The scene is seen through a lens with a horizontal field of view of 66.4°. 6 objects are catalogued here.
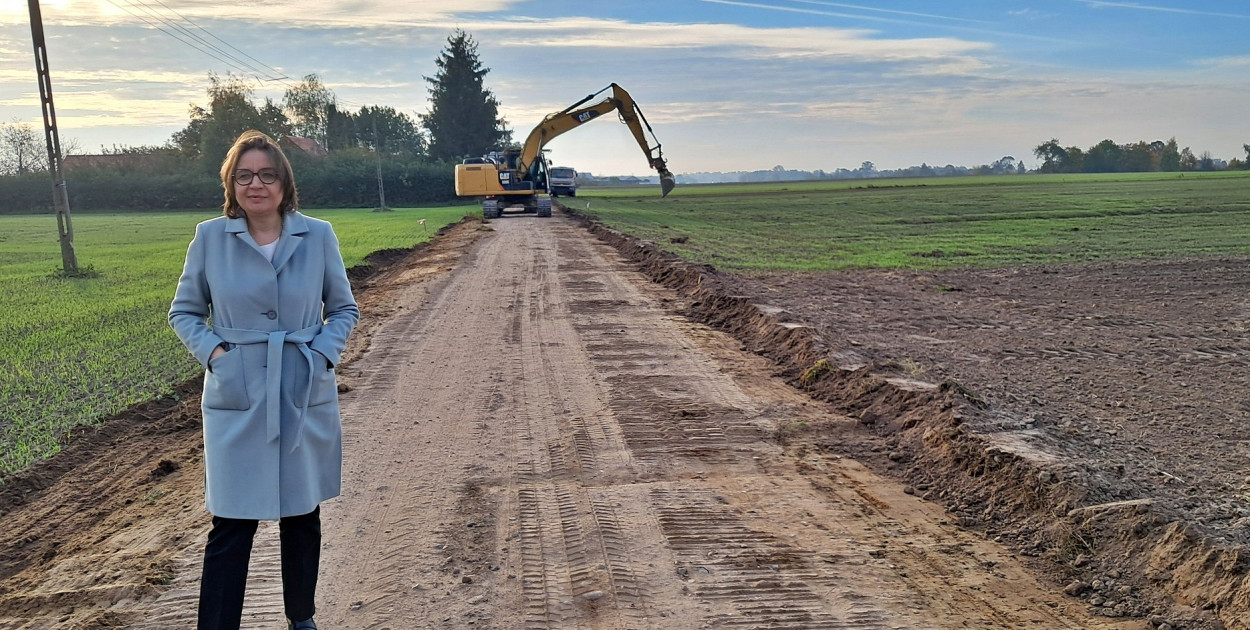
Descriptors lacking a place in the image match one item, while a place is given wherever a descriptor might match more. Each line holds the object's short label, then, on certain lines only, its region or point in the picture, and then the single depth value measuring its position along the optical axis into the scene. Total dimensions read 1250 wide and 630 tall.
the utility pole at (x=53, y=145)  18.75
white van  59.47
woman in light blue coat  3.30
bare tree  74.88
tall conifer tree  83.56
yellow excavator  33.97
